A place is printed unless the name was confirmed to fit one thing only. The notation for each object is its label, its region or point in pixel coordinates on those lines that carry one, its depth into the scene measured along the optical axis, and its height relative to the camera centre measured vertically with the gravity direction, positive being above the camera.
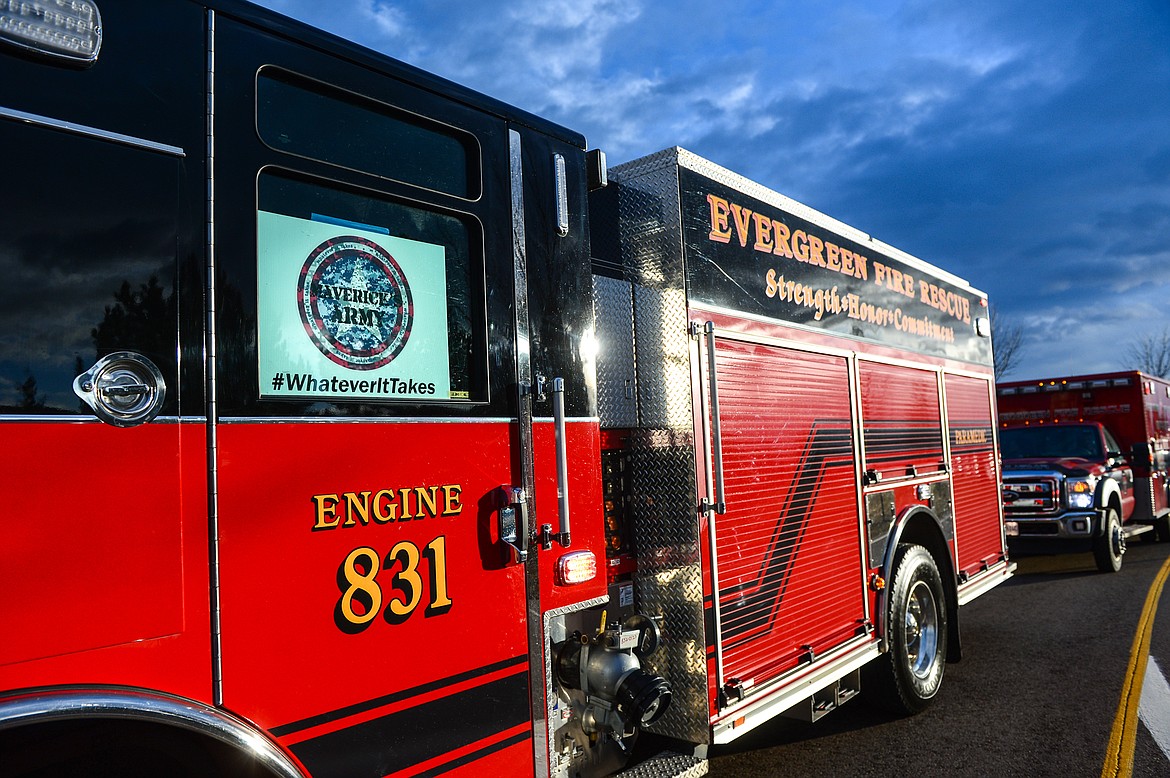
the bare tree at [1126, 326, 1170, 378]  40.78 +2.38
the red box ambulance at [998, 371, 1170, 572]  10.26 -0.59
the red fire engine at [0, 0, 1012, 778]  1.66 +0.07
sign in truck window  2.04 +0.37
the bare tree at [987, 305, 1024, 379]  31.86 +2.29
